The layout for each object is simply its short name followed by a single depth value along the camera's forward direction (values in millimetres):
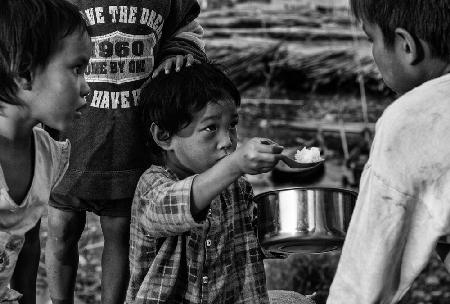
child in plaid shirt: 2693
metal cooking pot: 2729
